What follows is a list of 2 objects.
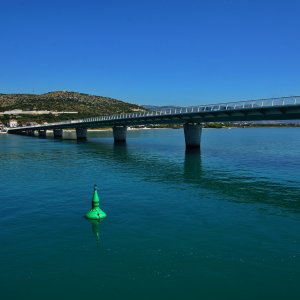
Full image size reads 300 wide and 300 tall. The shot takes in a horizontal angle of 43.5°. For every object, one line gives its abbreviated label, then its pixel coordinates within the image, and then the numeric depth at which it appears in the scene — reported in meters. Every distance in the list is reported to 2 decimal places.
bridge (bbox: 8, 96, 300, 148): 50.78
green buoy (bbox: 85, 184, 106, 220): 23.14
